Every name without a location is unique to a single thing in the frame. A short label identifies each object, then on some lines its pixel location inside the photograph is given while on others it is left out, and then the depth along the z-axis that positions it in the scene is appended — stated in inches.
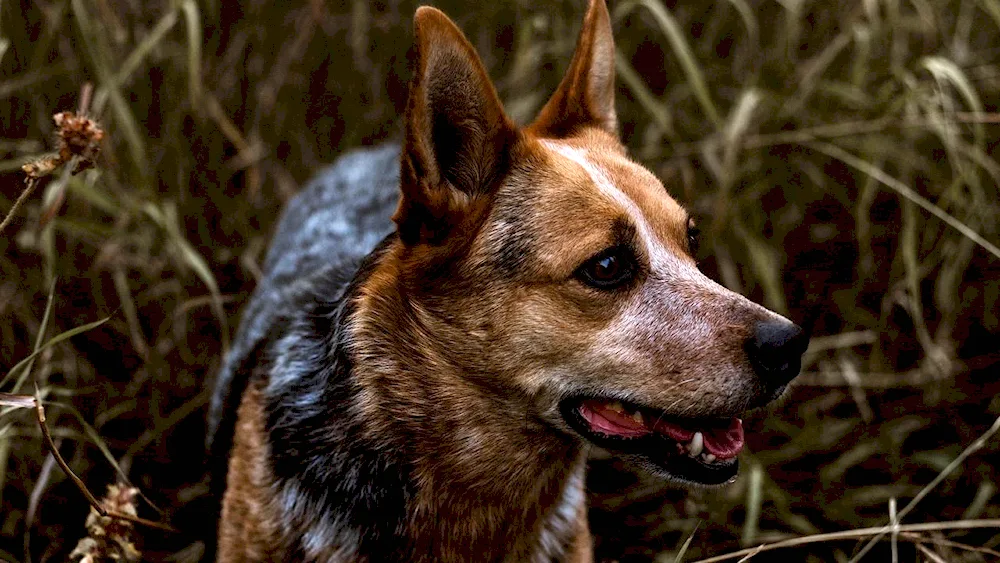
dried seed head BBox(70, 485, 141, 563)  100.4
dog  97.3
